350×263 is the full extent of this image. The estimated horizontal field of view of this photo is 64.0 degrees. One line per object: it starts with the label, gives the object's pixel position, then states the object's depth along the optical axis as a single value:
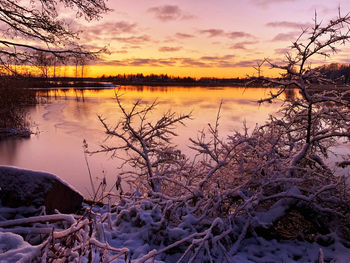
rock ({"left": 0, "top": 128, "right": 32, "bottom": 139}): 17.04
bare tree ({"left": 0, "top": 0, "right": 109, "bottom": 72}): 8.34
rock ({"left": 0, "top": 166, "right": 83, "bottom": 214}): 4.45
